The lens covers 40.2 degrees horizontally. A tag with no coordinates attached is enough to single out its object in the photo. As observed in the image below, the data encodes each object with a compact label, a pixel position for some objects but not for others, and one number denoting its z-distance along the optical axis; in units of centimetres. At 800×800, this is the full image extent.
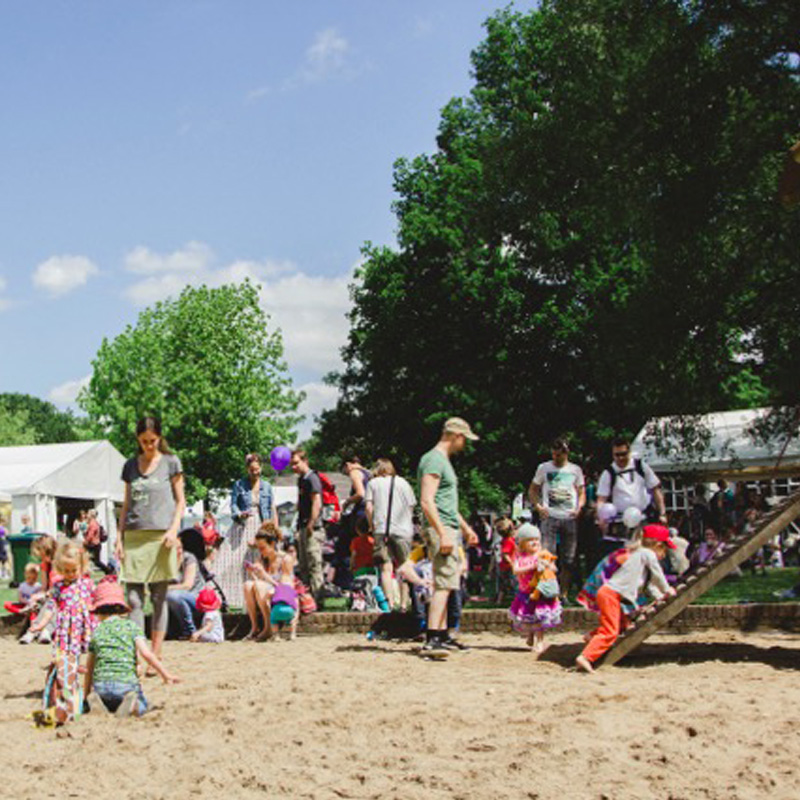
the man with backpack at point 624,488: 1077
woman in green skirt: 823
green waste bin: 2353
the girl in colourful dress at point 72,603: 725
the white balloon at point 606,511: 1073
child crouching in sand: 696
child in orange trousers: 818
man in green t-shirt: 902
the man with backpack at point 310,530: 1202
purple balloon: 1513
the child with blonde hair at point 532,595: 919
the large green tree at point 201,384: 4997
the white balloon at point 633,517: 1045
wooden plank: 778
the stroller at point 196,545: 1168
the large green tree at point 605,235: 2188
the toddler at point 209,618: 1137
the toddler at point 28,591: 1302
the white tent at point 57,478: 3092
